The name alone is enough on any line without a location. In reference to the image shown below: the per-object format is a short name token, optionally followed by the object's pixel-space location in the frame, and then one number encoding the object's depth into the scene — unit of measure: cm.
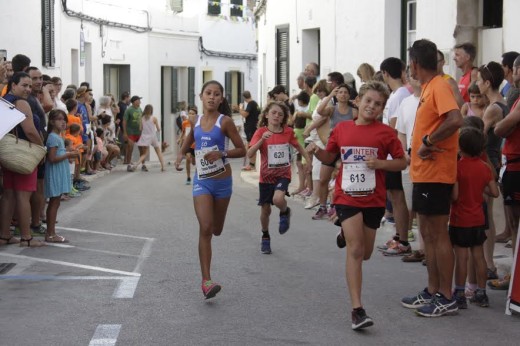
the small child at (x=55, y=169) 1170
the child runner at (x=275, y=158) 1134
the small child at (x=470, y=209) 816
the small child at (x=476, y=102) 988
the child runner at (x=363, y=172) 757
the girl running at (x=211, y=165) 857
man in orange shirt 778
